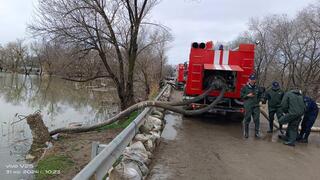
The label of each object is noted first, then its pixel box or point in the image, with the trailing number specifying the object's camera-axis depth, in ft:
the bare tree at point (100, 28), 34.01
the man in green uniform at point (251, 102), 22.84
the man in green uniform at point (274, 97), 24.21
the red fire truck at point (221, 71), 27.34
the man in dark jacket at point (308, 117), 21.90
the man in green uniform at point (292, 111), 20.48
